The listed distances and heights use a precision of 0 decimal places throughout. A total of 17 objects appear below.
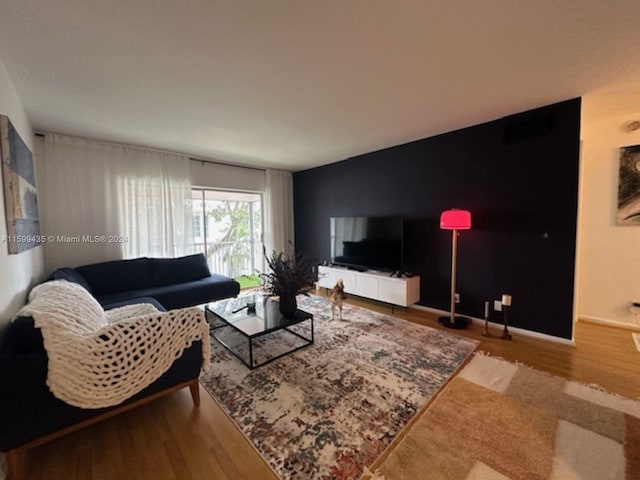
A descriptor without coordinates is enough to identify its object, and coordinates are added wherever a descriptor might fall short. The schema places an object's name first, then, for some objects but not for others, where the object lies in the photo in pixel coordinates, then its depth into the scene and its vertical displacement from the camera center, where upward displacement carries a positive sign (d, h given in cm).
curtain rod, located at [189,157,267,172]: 441 +125
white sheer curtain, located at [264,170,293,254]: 538 +42
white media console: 347 -84
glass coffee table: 240 -117
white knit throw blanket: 134 -68
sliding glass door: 474 -2
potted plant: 264 -55
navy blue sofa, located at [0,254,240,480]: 124 -91
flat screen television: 367 -22
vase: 265 -79
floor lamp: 293 -15
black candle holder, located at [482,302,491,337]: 284 -110
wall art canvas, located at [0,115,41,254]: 172 +33
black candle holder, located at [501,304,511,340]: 274 -106
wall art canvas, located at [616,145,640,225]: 287 +45
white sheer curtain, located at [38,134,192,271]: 323 +42
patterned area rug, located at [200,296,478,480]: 144 -126
